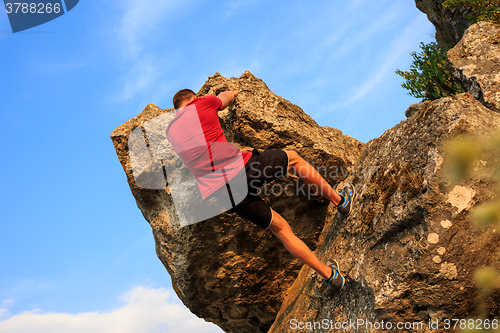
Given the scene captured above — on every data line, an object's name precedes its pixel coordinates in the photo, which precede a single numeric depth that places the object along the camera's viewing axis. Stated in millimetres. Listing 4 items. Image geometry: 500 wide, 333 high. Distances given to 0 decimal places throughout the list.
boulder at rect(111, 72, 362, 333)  5930
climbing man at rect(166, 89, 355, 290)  4848
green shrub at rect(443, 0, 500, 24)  9430
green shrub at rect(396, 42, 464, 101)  9242
